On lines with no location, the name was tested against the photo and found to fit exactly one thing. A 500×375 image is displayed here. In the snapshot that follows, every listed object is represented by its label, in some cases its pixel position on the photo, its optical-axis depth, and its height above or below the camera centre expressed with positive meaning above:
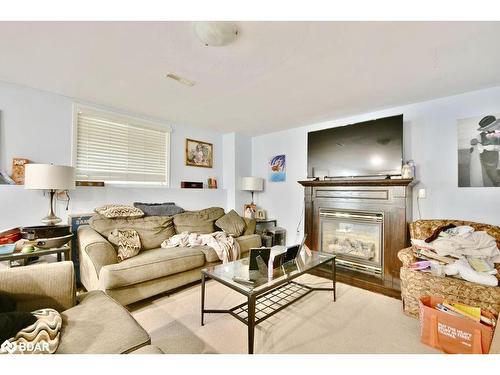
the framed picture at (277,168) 3.91 +0.41
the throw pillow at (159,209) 3.01 -0.25
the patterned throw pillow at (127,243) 2.23 -0.55
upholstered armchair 1.61 -0.74
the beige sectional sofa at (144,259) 1.95 -0.68
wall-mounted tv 2.59 +0.55
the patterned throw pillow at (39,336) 0.91 -0.63
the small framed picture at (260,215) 4.07 -0.44
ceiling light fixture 1.37 +1.02
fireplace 2.49 -0.43
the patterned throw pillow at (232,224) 3.17 -0.48
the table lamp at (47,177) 2.01 +0.13
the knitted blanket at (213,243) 2.63 -0.64
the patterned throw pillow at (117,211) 2.55 -0.24
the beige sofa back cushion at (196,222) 3.02 -0.43
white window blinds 2.71 +0.58
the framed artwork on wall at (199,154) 3.71 +0.65
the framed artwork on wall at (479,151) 2.20 +0.42
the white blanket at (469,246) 1.92 -0.48
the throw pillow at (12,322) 0.90 -0.57
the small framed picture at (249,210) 3.92 -0.34
